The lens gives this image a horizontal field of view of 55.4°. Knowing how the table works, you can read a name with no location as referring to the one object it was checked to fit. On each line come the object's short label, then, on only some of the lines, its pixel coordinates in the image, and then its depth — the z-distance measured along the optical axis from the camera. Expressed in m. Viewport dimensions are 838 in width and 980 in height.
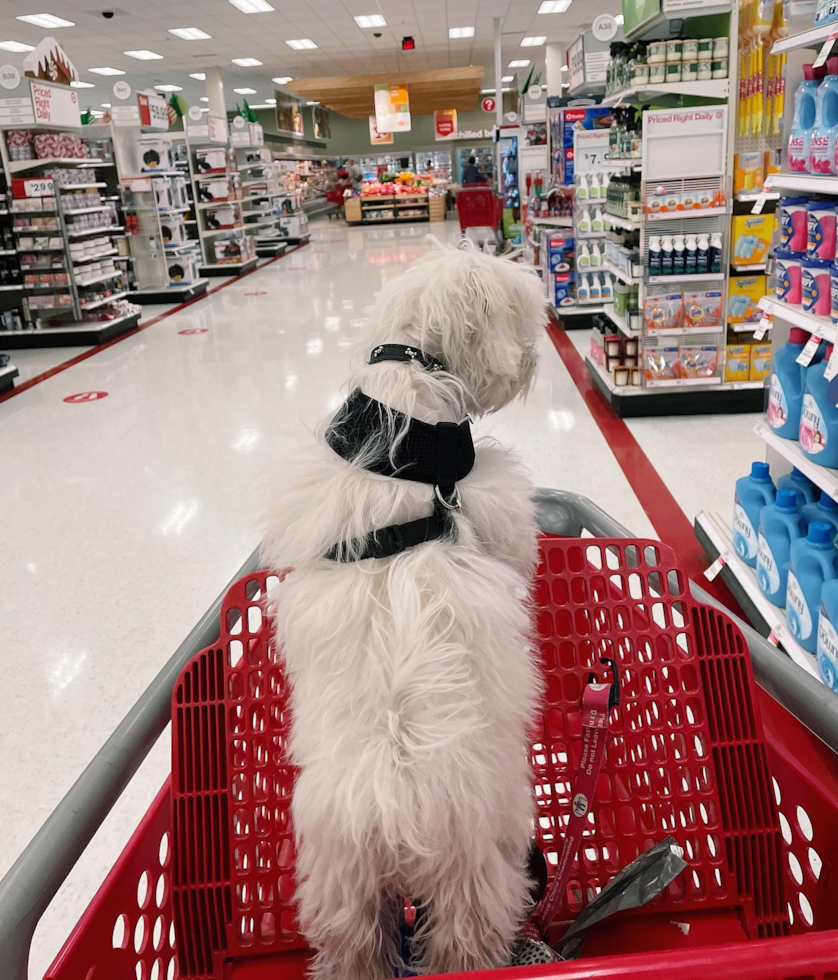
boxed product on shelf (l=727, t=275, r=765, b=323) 4.61
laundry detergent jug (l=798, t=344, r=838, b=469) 2.23
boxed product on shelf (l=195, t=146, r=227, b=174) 12.91
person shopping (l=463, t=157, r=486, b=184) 23.75
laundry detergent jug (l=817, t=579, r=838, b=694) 2.07
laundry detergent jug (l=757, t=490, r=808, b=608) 2.45
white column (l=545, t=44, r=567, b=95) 15.47
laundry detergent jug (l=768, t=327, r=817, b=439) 2.51
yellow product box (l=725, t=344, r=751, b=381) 4.79
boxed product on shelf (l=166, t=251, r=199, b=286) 11.16
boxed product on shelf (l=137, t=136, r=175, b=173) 11.04
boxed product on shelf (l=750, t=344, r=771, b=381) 4.75
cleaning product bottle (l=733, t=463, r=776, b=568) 2.73
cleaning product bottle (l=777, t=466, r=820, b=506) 2.54
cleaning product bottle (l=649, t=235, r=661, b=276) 4.52
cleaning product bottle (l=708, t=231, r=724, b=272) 4.48
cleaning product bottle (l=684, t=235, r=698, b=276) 4.48
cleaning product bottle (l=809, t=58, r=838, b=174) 2.12
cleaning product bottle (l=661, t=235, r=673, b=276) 4.51
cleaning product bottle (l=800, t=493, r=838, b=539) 2.30
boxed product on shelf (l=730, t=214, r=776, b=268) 4.45
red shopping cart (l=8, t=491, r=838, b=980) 1.18
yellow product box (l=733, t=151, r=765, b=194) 4.29
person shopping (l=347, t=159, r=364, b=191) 27.56
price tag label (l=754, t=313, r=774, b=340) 2.62
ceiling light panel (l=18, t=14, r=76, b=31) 12.30
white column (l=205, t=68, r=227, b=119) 17.97
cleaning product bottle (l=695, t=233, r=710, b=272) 4.47
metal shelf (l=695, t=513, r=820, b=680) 2.30
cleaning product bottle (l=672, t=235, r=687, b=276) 4.50
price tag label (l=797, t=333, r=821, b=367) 2.21
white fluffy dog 0.95
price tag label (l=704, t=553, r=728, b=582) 2.96
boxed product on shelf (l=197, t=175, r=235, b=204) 13.05
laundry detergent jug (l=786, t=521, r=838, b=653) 2.17
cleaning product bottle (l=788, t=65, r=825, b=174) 2.28
